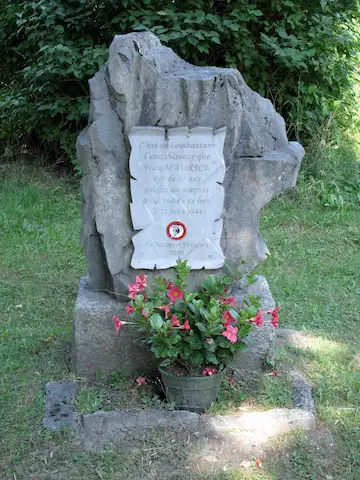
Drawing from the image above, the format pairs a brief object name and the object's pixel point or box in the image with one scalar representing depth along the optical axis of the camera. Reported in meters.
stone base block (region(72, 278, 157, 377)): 3.42
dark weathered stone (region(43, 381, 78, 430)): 3.12
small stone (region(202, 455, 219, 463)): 2.92
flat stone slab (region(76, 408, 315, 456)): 3.01
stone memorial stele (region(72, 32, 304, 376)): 3.25
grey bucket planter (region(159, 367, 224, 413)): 3.16
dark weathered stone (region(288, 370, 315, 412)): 3.26
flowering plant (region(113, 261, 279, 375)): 3.05
